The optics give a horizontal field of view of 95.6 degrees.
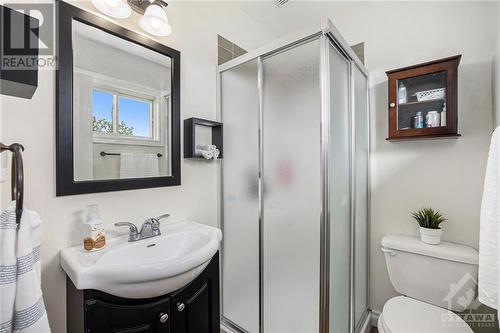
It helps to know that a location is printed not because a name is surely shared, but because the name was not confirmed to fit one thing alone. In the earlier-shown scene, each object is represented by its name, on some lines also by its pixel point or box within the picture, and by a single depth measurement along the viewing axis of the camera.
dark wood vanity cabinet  0.81
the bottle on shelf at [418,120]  1.55
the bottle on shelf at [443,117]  1.46
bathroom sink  0.79
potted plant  1.48
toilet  1.21
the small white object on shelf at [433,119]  1.50
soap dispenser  0.98
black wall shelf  1.42
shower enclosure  1.22
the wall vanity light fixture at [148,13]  1.13
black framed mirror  1.01
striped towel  0.63
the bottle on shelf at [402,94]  1.63
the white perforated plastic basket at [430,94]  1.50
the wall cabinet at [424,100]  1.43
